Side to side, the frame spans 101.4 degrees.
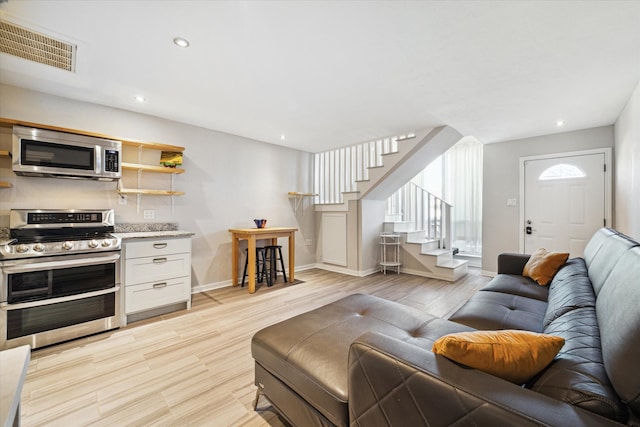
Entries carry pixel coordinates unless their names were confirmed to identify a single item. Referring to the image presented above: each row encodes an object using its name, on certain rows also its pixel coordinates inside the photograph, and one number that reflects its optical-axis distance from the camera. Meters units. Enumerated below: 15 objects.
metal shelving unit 4.91
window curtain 5.63
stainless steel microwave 2.41
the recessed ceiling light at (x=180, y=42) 1.90
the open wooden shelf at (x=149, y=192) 2.98
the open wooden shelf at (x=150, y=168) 3.01
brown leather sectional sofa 0.67
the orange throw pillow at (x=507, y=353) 0.82
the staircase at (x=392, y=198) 4.15
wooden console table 3.71
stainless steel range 2.11
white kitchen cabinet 2.68
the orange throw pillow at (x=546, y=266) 2.32
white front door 3.70
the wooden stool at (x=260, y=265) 4.08
